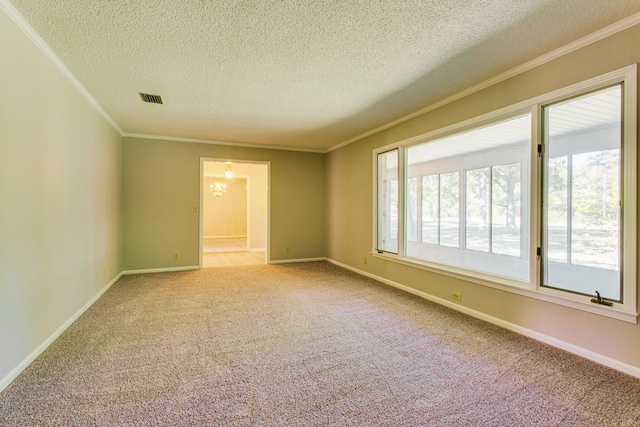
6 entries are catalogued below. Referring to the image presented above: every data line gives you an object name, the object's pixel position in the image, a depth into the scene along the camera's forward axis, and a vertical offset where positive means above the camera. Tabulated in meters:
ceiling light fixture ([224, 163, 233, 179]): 7.80 +1.05
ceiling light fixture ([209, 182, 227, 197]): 9.88 +0.84
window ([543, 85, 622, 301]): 2.47 +0.17
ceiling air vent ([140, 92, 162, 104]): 3.55 +1.47
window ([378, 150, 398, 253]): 4.71 +0.18
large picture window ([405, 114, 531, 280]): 5.45 +0.32
